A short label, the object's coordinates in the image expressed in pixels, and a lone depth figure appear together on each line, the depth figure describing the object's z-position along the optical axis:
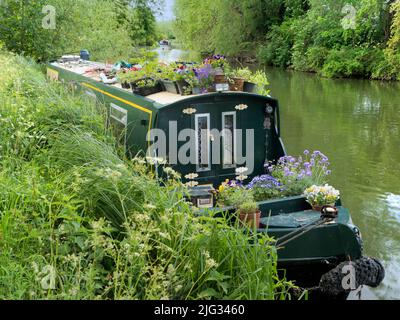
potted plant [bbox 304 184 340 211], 5.15
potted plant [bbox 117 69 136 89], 6.74
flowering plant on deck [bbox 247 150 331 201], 5.45
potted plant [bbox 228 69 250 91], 6.25
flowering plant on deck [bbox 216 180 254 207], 4.92
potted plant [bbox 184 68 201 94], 5.94
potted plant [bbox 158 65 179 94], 6.07
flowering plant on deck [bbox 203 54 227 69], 6.37
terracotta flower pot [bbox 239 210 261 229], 4.65
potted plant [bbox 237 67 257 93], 6.32
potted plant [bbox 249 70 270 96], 6.44
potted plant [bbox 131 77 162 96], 6.29
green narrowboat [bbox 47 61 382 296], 4.76
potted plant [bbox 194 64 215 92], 5.95
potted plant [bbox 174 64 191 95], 5.97
